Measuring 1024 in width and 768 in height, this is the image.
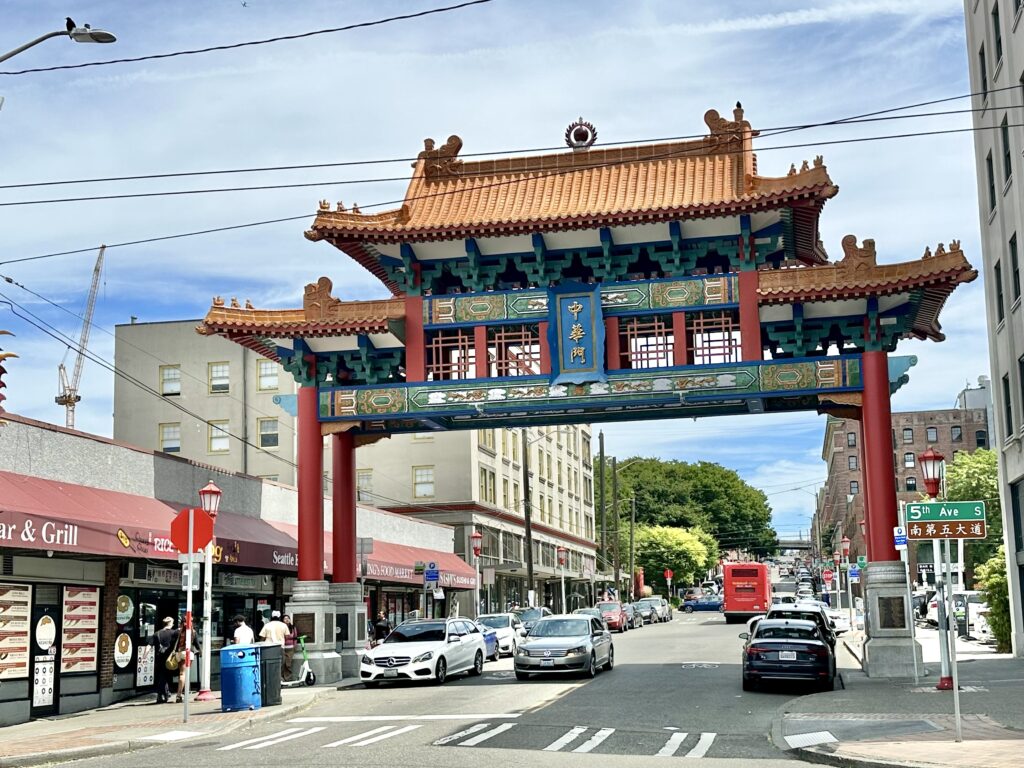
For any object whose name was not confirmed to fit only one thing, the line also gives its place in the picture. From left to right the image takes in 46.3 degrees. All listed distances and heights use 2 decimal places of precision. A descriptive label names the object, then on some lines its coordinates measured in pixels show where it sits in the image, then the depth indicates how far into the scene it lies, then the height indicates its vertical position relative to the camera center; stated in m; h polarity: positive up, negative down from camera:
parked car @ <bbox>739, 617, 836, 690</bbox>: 23.16 -1.87
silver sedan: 26.11 -1.78
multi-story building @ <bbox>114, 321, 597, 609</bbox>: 57.72 +6.47
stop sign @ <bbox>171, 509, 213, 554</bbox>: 20.70 +0.79
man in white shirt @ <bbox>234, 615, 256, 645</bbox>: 23.98 -1.19
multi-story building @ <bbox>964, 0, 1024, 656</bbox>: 30.30 +8.72
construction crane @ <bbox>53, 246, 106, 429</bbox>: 98.79 +17.67
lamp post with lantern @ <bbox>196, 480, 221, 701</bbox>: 21.19 -0.27
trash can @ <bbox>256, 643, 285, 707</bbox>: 22.30 -1.83
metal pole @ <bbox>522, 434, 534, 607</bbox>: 53.72 +2.16
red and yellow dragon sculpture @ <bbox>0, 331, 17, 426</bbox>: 20.26 +3.58
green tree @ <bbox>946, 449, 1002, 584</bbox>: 77.94 +4.65
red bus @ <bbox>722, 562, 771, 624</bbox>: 61.97 -1.43
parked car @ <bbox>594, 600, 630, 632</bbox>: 55.78 -2.29
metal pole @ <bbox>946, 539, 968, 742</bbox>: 14.63 -1.77
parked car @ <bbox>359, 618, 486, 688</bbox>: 26.33 -1.86
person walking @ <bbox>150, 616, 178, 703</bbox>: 24.17 -1.56
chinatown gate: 26.98 +5.84
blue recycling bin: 21.48 -1.88
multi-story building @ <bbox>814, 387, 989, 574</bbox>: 114.24 +11.60
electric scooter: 28.16 -2.39
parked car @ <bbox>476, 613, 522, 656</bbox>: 38.03 -1.96
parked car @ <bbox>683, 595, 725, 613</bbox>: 86.12 -2.92
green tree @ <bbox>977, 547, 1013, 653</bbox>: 33.09 -1.32
